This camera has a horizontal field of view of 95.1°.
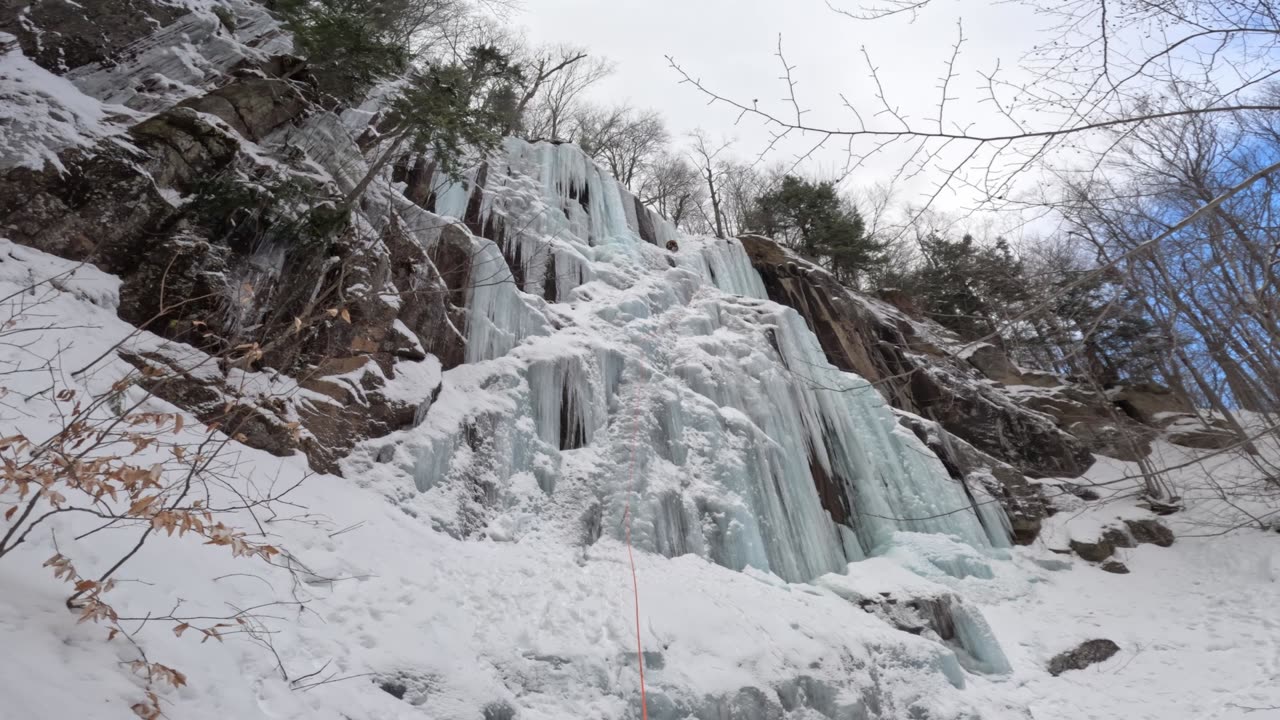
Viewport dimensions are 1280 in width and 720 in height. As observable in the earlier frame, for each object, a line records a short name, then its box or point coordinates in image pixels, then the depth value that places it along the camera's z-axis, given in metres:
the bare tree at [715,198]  20.75
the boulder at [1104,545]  9.70
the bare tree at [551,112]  19.95
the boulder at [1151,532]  9.87
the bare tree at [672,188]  21.70
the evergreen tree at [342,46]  7.66
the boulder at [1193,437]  12.03
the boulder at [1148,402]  13.64
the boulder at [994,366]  15.11
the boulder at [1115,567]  9.38
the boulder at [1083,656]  7.18
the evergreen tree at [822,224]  17.81
